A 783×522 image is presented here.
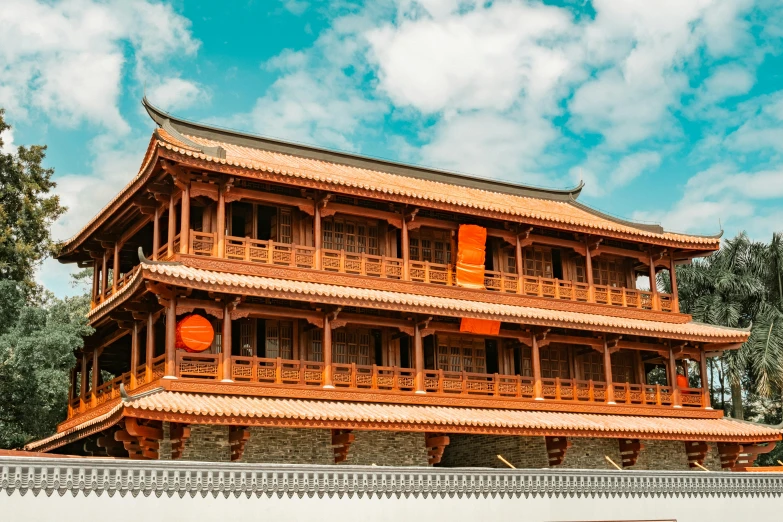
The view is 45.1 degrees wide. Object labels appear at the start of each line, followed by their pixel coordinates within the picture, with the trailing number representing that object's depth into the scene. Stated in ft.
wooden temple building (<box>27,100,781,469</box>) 69.62
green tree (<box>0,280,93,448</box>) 72.74
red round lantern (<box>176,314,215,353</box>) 69.10
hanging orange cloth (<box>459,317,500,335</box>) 81.10
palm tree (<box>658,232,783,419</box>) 126.21
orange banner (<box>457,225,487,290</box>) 85.25
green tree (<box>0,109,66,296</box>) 82.12
